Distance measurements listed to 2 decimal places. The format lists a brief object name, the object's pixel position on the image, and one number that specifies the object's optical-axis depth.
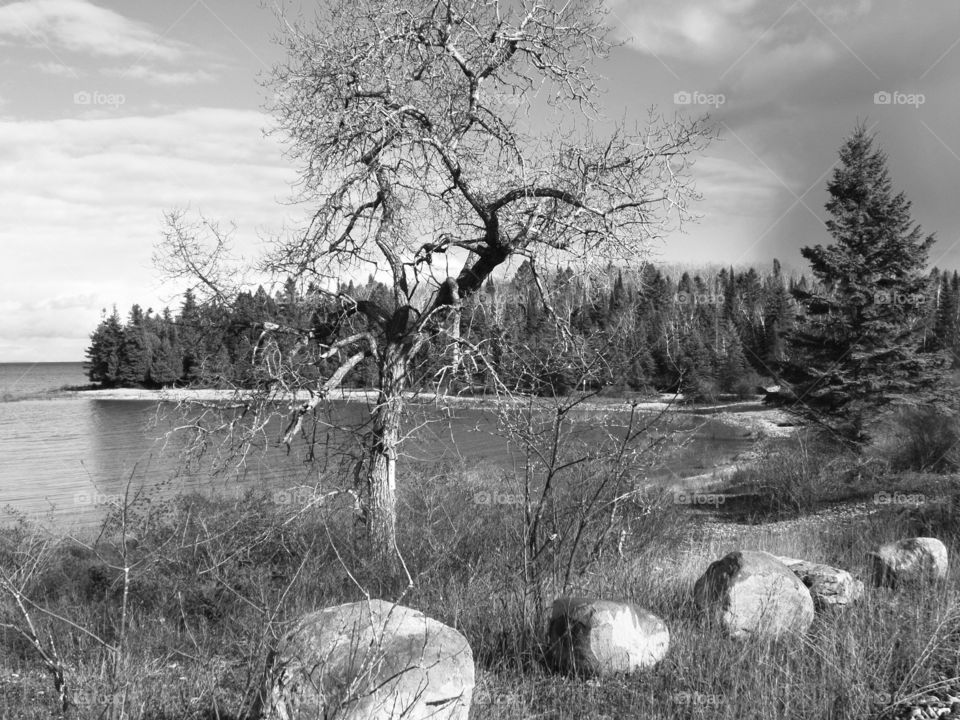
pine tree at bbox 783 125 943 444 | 25.86
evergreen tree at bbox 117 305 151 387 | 69.28
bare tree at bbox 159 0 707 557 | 9.25
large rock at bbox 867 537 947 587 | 7.40
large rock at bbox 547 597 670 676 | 4.83
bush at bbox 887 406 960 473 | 21.27
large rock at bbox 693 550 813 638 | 5.57
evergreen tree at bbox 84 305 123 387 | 80.62
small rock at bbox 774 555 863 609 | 6.35
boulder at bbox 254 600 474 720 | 3.49
